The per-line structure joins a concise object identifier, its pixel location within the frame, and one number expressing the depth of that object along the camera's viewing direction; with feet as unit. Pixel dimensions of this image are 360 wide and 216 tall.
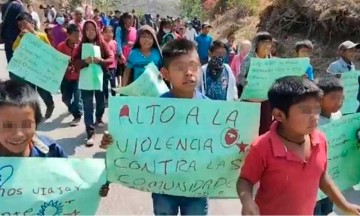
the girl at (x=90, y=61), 20.67
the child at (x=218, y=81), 16.31
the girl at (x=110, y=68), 24.68
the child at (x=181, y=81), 9.37
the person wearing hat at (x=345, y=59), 18.90
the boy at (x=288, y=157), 7.87
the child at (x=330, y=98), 10.69
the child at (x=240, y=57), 21.54
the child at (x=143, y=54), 18.69
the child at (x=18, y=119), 7.69
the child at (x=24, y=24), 22.11
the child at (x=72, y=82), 22.98
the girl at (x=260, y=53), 17.89
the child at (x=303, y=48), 20.84
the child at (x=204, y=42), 39.88
